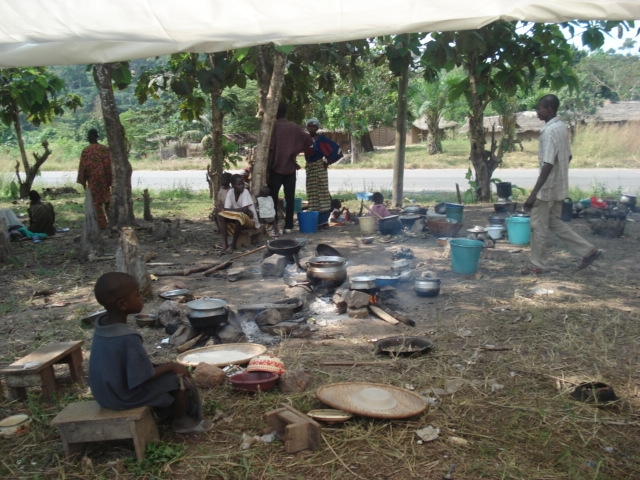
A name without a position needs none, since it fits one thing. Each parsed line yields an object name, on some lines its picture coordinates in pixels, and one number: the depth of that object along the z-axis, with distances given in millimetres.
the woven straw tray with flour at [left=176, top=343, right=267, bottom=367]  4531
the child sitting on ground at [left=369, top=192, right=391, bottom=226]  9586
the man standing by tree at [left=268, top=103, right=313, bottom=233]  9883
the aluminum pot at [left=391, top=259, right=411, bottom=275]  6837
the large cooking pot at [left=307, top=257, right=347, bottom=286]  6145
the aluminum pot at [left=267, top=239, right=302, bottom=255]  7430
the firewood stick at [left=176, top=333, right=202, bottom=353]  4922
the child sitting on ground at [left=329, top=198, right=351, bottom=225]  10695
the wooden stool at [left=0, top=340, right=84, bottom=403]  3869
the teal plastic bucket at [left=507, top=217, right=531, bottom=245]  8359
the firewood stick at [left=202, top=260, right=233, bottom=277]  7465
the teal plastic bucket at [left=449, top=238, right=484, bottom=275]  6898
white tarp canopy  2385
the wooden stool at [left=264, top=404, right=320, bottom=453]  3236
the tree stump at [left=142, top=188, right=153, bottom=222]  11470
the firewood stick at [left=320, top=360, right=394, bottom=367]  4477
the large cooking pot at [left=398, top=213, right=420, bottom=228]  9156
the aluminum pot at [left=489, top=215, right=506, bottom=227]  9148
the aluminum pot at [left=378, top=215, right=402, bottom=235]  9117
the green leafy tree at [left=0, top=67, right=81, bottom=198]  10555
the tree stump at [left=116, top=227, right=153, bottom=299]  6336
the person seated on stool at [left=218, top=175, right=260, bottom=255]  8594
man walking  6449
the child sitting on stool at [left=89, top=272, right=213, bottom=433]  3234
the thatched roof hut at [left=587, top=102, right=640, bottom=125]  28706
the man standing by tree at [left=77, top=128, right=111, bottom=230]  10273
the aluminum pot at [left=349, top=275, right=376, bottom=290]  5816
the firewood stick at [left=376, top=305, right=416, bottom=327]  5430
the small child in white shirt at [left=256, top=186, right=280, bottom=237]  9383
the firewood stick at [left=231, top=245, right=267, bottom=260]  8250
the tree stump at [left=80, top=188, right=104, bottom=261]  8227
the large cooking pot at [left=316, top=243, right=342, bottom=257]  7199
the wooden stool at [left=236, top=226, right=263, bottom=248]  8891
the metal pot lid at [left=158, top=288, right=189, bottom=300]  6289
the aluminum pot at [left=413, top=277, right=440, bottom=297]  6172
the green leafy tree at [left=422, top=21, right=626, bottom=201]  8805
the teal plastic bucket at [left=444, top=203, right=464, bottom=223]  9266
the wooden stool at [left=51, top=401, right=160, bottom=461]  3152
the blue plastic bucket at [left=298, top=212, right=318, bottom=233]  9852
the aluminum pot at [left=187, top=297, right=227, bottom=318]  5105
